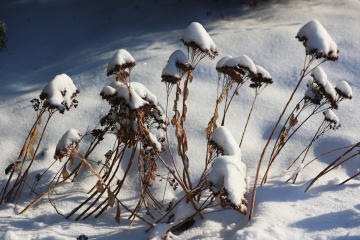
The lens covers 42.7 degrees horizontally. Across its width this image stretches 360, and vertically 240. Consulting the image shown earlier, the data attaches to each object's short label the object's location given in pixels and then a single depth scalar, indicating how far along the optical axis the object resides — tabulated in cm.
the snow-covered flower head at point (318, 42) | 254
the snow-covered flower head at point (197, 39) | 257
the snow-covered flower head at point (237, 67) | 262
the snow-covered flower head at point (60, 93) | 254
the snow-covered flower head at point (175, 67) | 260
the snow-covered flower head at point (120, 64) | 236
